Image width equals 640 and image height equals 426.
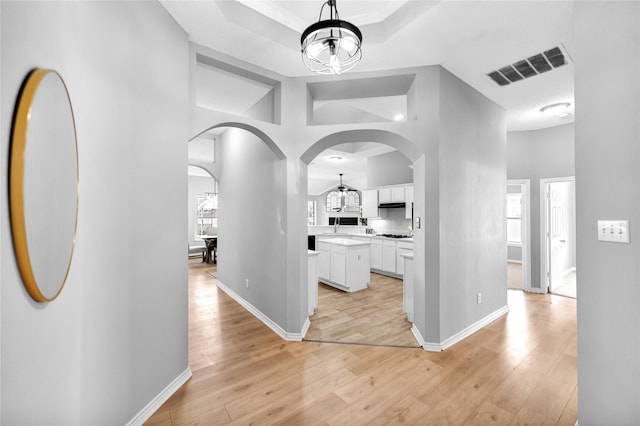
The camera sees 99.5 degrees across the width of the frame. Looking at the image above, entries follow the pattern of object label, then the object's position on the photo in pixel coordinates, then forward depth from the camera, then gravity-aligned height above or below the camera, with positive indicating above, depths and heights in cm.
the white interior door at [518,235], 491 -52
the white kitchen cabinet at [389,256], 598 -93
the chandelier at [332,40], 163 +110
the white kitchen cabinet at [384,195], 664 +48
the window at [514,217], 776 -10
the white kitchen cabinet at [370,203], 697 +28
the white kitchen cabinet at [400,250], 569 -78
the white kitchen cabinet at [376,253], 632 -93
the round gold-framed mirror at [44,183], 95 +13
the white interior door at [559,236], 477 -44
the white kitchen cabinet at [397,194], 632 +47
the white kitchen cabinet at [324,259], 529 -89
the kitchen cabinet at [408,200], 610 +32
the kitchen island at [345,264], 487 -92
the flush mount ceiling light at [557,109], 371 +145
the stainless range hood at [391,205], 629 +21
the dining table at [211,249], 798 -100
